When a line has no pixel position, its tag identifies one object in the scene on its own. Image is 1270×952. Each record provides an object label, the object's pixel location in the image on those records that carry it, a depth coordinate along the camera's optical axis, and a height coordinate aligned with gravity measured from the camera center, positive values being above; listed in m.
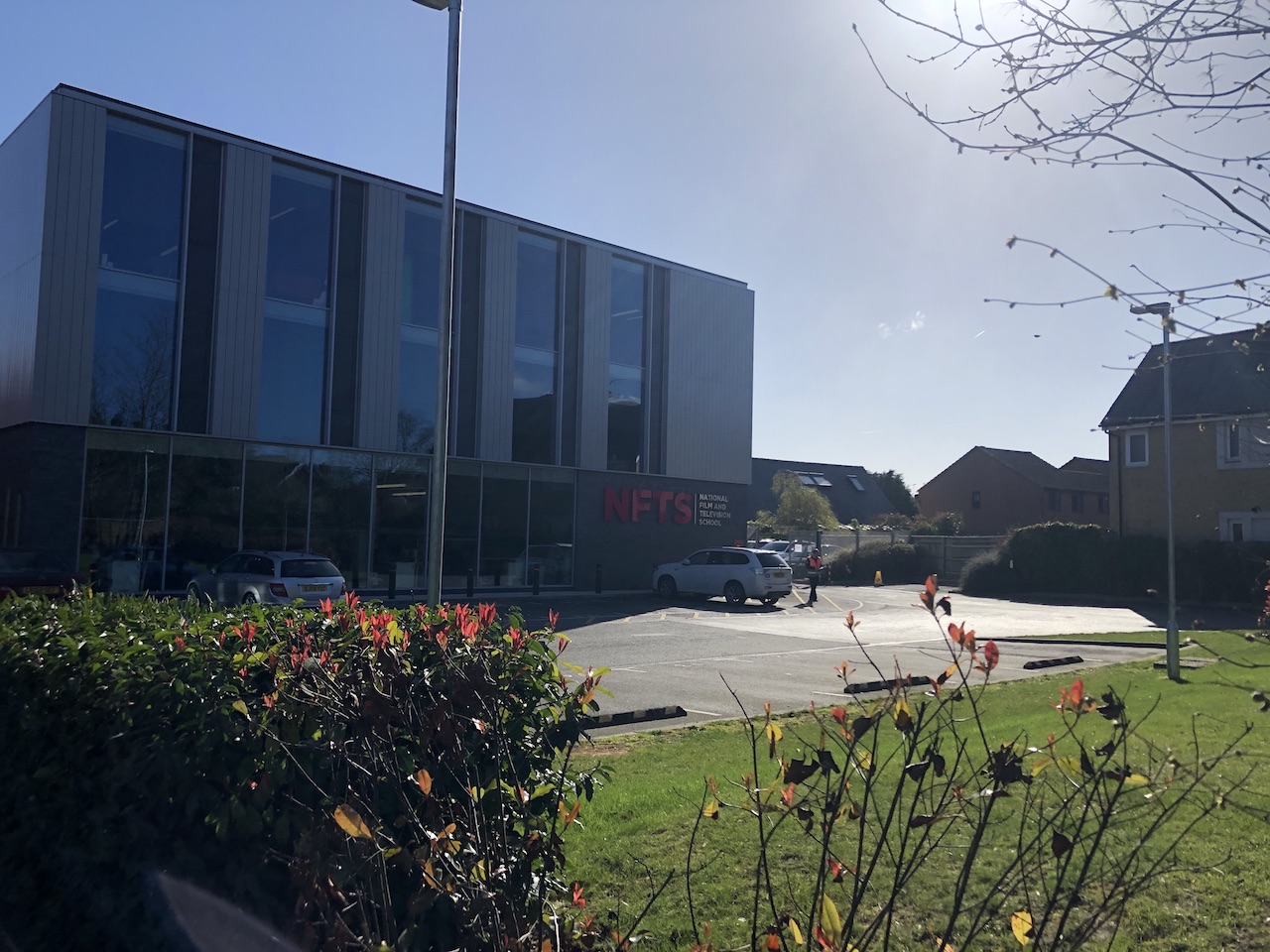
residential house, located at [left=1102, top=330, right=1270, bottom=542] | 33.25 +2.60
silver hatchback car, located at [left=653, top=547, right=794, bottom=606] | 29.95 -0.85
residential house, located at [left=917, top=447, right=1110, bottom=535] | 62.25 +3.77
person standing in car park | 31.48 -0.71
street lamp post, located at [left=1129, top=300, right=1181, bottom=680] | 13.48 -0.54
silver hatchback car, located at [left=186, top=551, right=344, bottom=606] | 20.06 -0.82
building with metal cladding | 22.28 +4.15
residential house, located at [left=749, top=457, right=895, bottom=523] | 66.44 +4.05
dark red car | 15.70 -0.68
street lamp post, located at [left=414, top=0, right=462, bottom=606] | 8.02 +1.98
